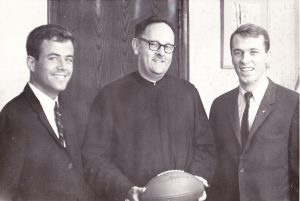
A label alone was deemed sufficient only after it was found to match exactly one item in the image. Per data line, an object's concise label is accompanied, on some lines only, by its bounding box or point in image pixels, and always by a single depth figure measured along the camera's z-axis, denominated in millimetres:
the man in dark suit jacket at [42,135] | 2018
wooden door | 2131
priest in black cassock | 2150
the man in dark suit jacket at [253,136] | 2365
